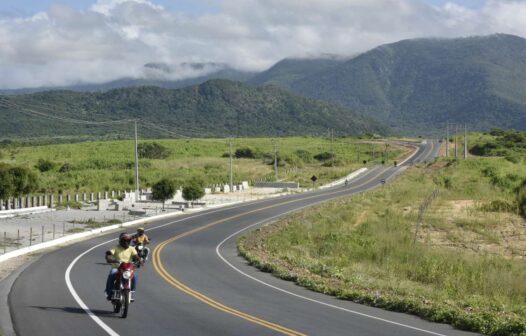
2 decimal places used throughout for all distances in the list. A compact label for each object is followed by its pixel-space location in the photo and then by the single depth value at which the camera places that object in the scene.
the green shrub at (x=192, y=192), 62.69
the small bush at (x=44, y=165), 104.44
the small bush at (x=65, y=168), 105.09
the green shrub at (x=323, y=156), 150.56
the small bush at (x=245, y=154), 152.38
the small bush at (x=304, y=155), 148.89
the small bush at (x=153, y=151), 146.88
